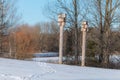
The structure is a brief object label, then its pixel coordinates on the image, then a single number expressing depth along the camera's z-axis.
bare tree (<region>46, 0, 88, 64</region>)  25.39
